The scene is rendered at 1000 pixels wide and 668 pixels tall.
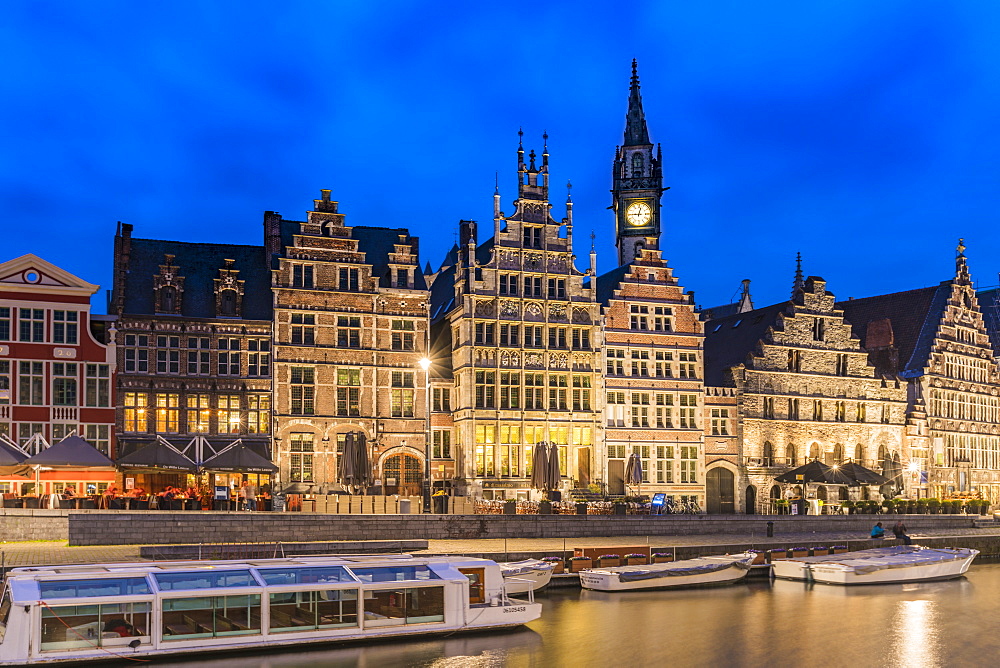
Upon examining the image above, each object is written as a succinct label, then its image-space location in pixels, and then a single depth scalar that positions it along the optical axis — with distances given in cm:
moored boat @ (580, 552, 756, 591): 3109
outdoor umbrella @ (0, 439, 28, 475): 3681
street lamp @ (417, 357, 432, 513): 4025
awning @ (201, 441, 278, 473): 4003
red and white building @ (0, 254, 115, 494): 4353
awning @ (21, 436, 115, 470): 3709
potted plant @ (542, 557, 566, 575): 3222
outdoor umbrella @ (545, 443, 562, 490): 4375
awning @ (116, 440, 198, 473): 3978
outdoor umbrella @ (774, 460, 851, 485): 5141
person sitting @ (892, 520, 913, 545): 4109
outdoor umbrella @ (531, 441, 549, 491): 4397
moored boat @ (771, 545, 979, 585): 3419
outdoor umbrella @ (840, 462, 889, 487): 5106
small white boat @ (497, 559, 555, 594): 2817
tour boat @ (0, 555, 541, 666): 2108
